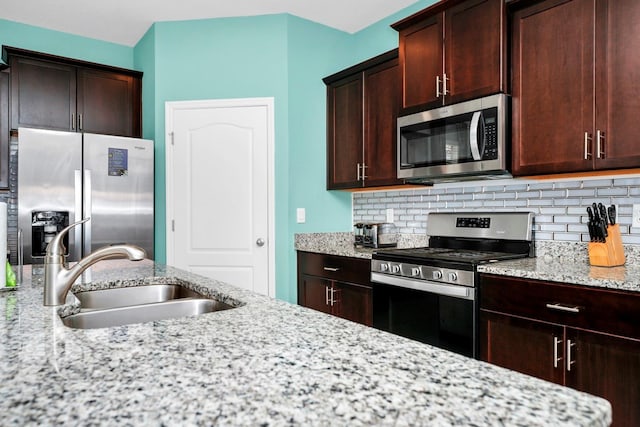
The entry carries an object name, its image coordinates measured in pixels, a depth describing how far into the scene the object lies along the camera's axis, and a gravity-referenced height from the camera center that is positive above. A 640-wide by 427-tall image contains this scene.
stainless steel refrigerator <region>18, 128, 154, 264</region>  3.08 +0.17
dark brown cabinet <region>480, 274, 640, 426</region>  1.63 -0.51
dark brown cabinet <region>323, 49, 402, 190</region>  3.12 +0.67
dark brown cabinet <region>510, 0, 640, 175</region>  1.91 +0.59
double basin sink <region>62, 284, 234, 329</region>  1.28 -0.31
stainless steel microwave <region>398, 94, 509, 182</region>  2.33 +0.40
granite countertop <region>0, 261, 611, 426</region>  0.55 -0.25
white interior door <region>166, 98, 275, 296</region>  3.48 +0.18
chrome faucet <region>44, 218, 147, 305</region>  1.18 -0.14
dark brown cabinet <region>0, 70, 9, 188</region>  3.34 +0.65
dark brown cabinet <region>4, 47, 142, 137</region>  3.44 +0.97
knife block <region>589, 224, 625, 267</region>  2.06 -0.19
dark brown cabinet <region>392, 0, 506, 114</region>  2.36 +0.92
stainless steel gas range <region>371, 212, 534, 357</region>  2.19 -0.35
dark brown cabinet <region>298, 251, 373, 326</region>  2.86 -0.52
